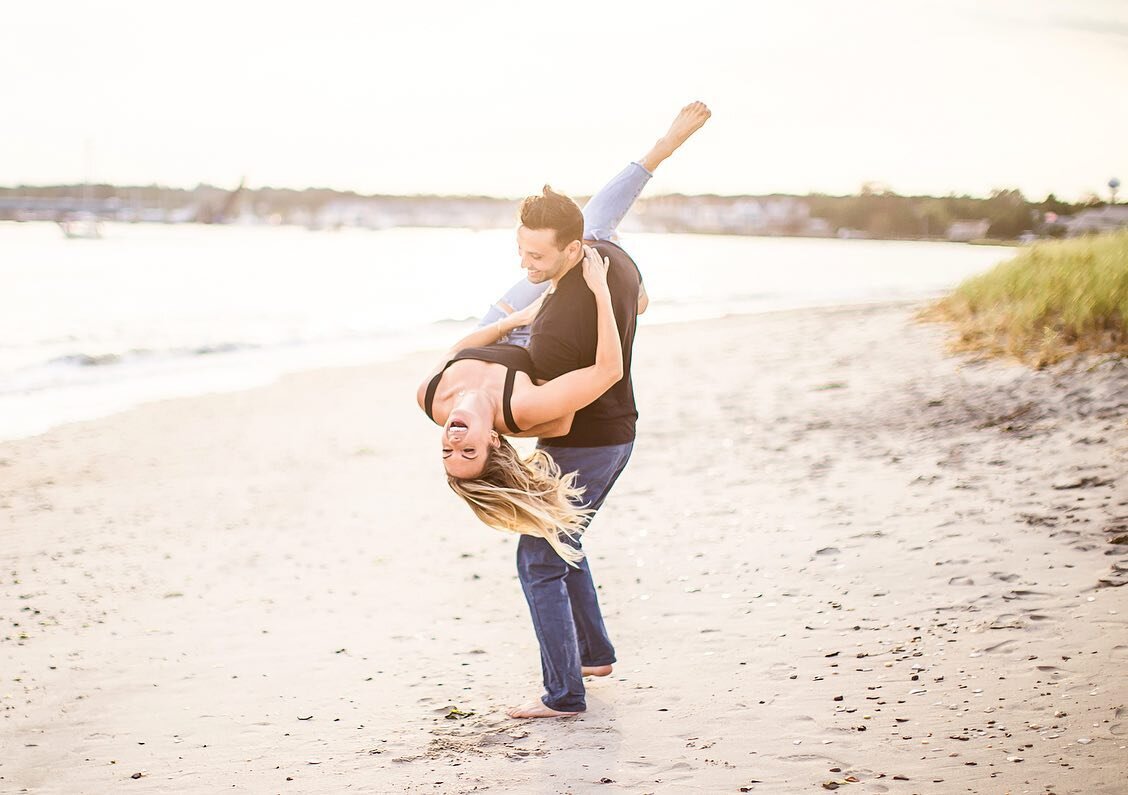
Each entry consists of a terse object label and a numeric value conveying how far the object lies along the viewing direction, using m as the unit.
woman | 3.68
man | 3.70
